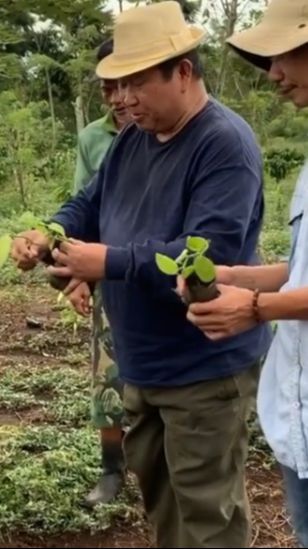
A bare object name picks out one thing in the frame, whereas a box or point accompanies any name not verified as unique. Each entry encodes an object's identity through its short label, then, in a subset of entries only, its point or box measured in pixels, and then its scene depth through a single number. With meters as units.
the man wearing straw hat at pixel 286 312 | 2.17
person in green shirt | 3.91
